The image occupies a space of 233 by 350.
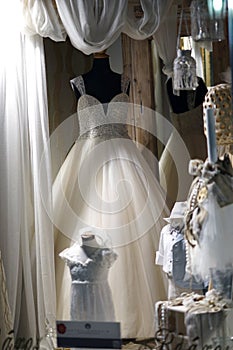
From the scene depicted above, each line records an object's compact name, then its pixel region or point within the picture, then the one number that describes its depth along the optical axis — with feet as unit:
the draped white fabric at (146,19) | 19.85
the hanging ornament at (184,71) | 19.51
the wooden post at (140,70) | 19.88
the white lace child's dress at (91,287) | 19.39
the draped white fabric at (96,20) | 19.96
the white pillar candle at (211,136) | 18.79
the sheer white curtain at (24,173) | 20.44
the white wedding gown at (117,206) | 19.81
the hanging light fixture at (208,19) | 19.09
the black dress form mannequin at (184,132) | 19.41
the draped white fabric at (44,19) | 20.26
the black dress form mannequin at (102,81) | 20.13
